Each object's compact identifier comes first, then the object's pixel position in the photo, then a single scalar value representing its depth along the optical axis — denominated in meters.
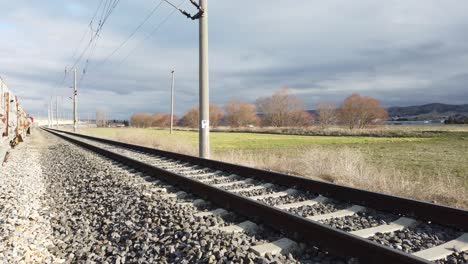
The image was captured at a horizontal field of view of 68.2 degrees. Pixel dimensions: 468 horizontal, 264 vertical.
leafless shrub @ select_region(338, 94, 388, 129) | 86.94
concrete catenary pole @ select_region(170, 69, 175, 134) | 51.97
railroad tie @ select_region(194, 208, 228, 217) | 5.06
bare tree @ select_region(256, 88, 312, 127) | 92.88
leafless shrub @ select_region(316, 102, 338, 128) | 90.06
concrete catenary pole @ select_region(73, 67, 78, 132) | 49.31
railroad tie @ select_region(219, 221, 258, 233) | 4.28
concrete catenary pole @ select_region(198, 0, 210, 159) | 11.98
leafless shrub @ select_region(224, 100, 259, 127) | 110.38
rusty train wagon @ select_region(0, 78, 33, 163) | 13.47
